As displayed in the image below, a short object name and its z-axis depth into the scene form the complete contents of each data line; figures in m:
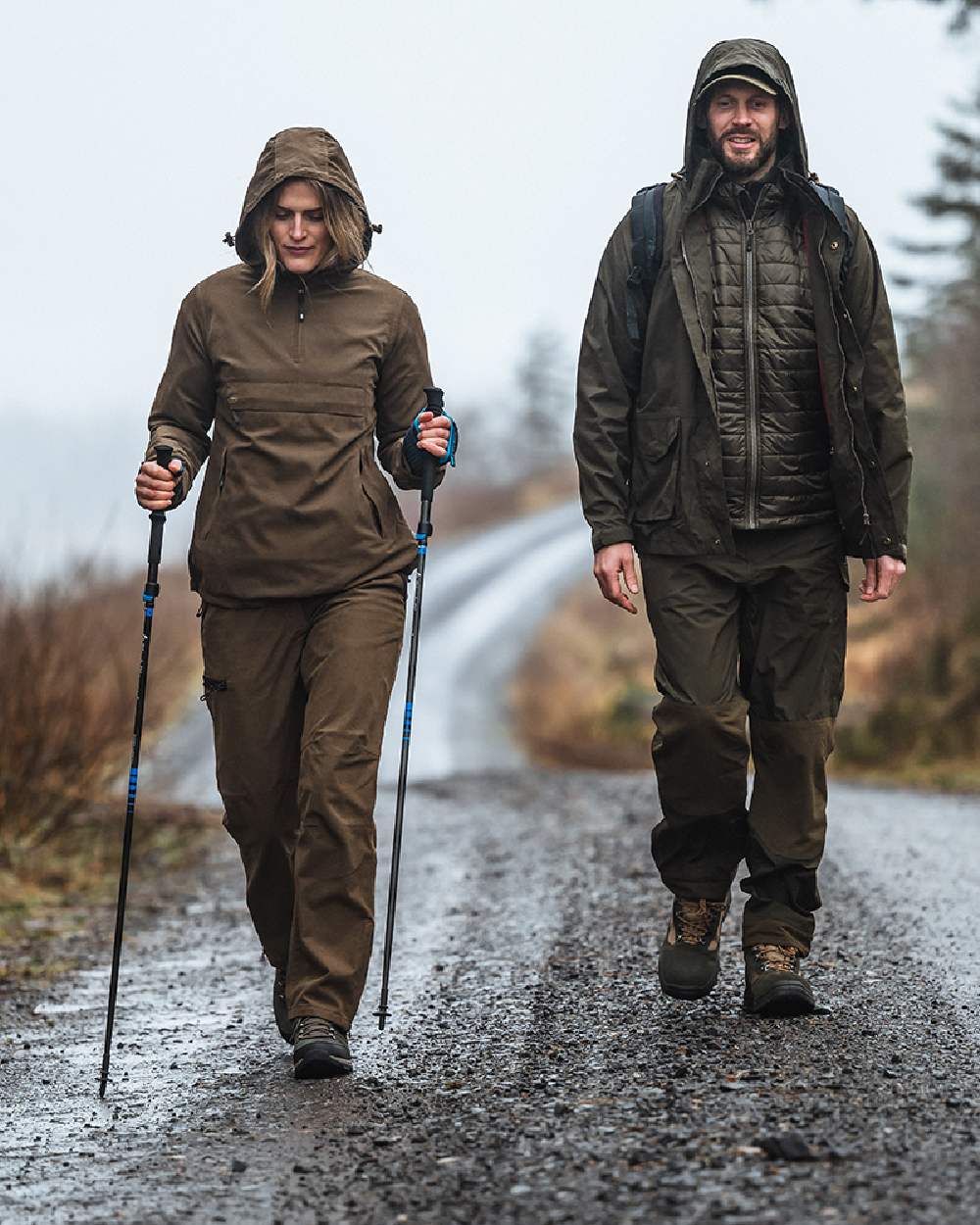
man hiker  9.77
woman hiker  9.44
